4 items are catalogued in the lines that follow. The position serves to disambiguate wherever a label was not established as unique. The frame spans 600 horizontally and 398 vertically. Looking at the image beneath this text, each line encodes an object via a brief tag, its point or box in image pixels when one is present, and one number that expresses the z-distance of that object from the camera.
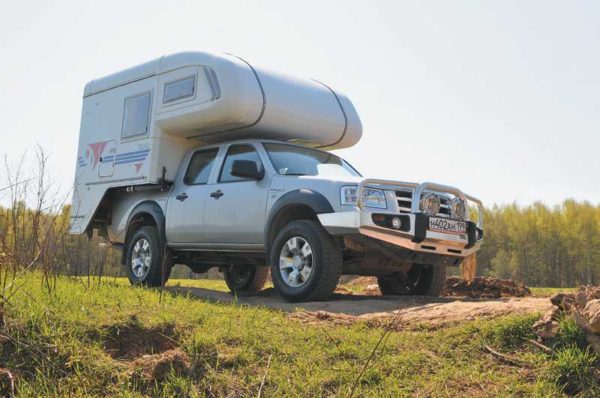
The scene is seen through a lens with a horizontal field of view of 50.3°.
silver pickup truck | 7.35
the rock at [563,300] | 4.79
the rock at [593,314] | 4.21
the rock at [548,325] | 4.50
